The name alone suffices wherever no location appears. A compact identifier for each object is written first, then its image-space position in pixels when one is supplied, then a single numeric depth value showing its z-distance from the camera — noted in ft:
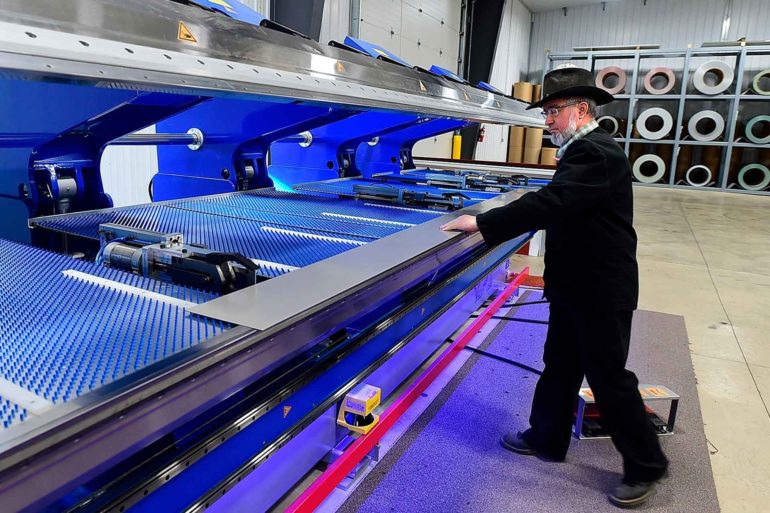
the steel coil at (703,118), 35.45
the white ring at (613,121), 37.50
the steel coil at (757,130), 34.60
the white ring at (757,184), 35.12
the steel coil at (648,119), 36.27
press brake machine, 2.48
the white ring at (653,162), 37.65
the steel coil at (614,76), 37.40
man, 5.57
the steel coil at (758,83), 34.42
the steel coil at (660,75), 36.17
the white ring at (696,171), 36.86
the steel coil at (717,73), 34.35
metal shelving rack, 34.55
